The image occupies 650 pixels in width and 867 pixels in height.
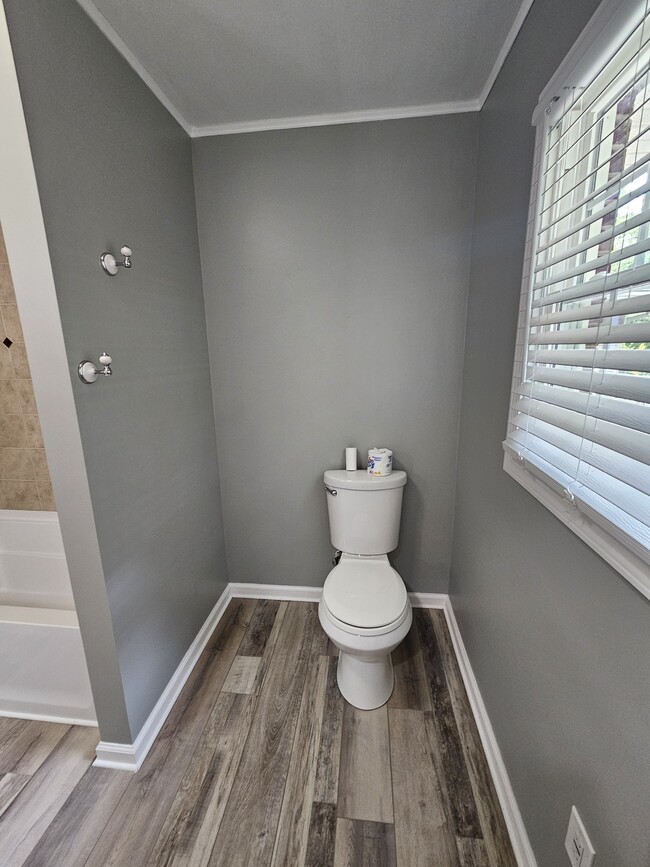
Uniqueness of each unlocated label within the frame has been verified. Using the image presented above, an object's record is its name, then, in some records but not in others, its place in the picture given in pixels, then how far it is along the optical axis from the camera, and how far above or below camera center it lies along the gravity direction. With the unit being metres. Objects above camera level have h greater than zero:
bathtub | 1.33 -1.13
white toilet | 1.35 -0.97
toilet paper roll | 1.74 -0.53
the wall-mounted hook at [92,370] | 1.03 -0.05
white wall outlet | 0.72 -0.99
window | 0.63 +0.10
